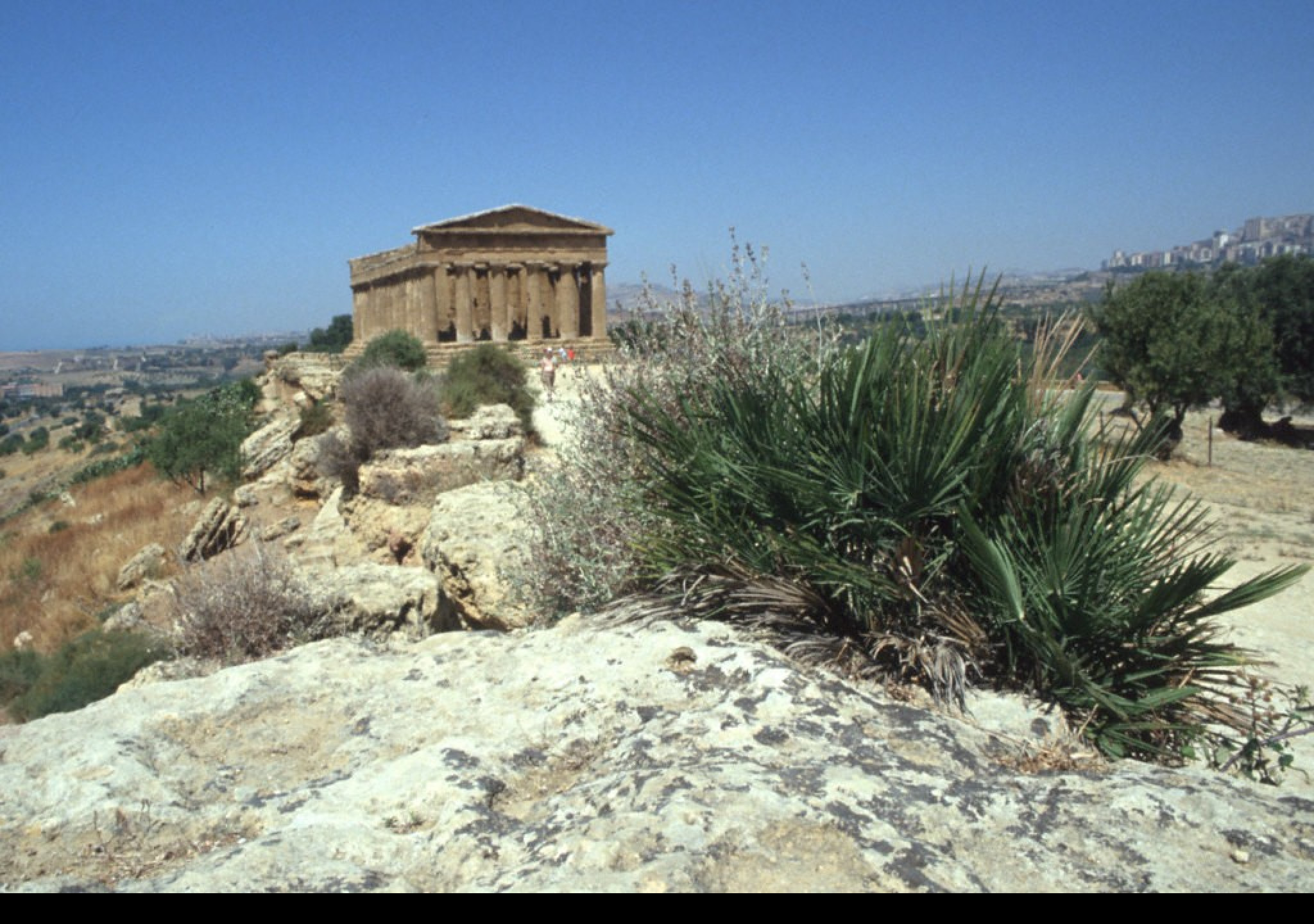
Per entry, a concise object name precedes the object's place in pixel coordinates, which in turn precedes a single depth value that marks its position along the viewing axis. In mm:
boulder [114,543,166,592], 12594
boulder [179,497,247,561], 11883
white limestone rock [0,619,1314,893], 1766
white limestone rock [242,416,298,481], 15961
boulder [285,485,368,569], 9000
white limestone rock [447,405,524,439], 11930
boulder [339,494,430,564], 8609
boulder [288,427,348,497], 12812
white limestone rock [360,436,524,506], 9250
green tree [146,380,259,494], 17109
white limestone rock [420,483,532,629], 5229
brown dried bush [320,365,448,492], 11555
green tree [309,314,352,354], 59531
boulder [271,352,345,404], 22391
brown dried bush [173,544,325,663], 4777
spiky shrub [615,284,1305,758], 2881
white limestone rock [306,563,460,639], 5402
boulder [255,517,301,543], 11180
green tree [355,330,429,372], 24297
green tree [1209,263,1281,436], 23891
